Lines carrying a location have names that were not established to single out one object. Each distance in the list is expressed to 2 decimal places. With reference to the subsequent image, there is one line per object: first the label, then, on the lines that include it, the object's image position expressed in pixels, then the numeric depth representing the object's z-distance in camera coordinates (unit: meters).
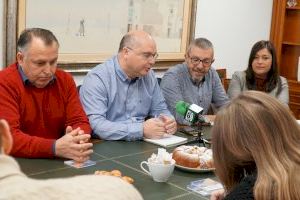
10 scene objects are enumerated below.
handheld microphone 2.50
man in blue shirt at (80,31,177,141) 2.87
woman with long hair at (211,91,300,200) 1.37
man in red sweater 2.40
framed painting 3.46
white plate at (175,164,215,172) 2.10
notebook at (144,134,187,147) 2.53
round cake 2.11
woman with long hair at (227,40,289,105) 3.99
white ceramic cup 1.94
